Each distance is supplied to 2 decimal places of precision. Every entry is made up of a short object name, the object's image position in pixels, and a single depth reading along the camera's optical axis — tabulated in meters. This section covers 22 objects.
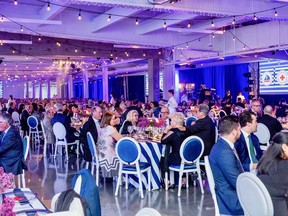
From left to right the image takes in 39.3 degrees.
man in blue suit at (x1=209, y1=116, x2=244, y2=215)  3.71
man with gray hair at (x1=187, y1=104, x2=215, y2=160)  6.98
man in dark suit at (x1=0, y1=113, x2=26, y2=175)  4.87
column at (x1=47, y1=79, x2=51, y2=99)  46.08
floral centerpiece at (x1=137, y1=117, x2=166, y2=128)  7.57
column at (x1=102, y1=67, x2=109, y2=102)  28.06
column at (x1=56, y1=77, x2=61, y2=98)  40.91
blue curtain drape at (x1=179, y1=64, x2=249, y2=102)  22.34
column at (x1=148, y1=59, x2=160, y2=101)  19.03
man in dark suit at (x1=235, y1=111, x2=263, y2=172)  4.56
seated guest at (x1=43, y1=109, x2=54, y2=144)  10.48
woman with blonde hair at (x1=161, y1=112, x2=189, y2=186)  6.46
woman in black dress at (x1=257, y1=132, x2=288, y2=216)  3.05
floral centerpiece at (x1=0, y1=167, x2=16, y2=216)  1.79
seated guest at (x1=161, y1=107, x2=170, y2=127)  9.80
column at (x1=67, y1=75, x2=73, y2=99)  36.83
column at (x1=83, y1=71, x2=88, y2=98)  31.59
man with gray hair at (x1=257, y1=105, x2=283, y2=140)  7.66
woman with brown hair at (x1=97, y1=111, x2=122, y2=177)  6.86
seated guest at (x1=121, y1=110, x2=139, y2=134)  8.05
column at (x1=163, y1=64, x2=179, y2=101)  19.62
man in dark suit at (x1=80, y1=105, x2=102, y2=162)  7.46
